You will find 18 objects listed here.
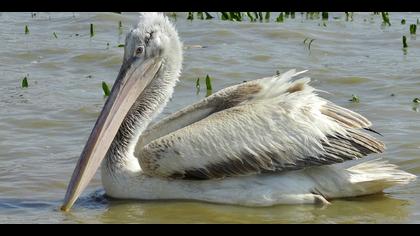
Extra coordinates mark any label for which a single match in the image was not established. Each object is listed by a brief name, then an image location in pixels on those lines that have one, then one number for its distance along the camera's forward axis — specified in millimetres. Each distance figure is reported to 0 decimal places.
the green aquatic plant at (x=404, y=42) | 11312
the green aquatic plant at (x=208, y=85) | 9508
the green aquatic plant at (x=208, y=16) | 13336
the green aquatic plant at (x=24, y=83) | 9664
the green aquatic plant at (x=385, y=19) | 12898
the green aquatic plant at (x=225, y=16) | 13180
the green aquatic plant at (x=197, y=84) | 9663
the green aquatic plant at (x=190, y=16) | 13188
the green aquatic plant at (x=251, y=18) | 13141
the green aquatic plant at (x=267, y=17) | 13305
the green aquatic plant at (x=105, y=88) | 9289
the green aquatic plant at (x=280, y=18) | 13008
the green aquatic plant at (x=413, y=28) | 12047
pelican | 6527
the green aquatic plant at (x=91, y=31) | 12064
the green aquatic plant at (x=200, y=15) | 13305
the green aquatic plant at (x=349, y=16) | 13431
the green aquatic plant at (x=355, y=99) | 9127
